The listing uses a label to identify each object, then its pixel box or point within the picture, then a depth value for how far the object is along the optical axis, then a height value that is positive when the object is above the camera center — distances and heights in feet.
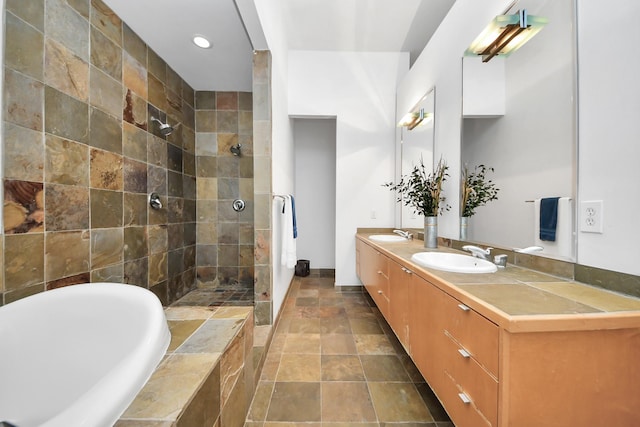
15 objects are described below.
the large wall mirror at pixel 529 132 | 3.17 +1.37
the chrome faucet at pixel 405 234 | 7.76 -0.73
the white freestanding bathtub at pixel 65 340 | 2.48 -1.52
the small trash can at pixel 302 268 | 11.17 -2.73
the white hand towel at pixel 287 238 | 6.73 -0.78
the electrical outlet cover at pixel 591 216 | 2.81 -0.02
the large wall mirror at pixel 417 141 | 6.82 +2.40
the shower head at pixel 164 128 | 7.34 +2.71
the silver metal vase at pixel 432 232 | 5.89 -0.48
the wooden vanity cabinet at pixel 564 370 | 2.09 -1.45
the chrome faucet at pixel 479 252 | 4.11 -0.70
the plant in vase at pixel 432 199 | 5.91 +0.39
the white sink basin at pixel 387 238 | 7.68 -0.87
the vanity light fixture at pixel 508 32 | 3.72 +3.17
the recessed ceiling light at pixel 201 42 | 6.55 +4.99
